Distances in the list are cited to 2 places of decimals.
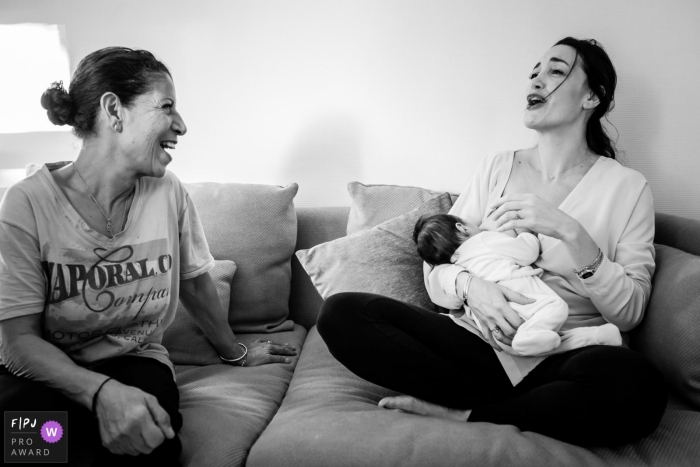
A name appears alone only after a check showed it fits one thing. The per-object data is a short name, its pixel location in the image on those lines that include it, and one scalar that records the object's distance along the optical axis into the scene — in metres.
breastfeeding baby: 1.36
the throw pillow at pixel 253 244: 1.99
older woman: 1.17
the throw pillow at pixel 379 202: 2.02
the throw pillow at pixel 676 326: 1.33
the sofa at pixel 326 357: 1.18
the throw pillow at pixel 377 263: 1.81
